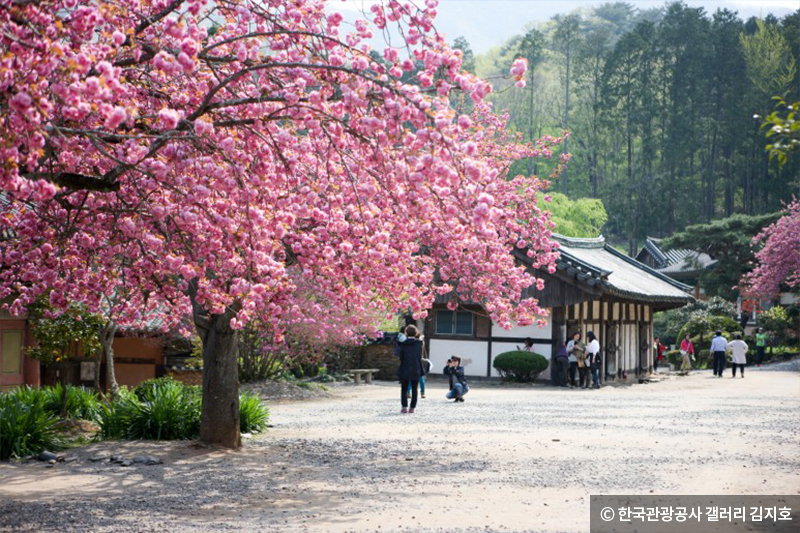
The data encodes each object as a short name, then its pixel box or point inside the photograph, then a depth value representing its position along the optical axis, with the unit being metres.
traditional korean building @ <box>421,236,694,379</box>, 26.95
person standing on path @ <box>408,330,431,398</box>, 22.19
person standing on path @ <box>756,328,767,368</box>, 41.16
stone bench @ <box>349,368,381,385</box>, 29.39
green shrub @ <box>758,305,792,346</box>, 43.00
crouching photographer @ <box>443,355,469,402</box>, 21.31
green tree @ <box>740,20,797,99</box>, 62.34
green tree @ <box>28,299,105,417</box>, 15.55
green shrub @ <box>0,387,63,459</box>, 12.26
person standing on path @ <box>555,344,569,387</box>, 27.55
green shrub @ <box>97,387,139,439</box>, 13.74
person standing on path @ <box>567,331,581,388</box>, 27.19
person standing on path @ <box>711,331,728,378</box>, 32.34
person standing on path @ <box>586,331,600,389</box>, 26.98
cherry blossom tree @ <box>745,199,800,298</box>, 41.72
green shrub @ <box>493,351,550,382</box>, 27.72
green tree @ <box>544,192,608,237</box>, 55.69
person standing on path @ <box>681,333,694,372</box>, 36.53
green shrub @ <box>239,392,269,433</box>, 14.63
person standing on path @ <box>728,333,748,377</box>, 31.86
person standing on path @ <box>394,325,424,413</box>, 17.91
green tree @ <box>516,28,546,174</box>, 69.25
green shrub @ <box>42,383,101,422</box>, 15.79
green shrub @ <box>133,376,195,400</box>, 16.40
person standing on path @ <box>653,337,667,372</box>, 39.74
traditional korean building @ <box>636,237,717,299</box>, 50.72
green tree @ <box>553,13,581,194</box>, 75.56
